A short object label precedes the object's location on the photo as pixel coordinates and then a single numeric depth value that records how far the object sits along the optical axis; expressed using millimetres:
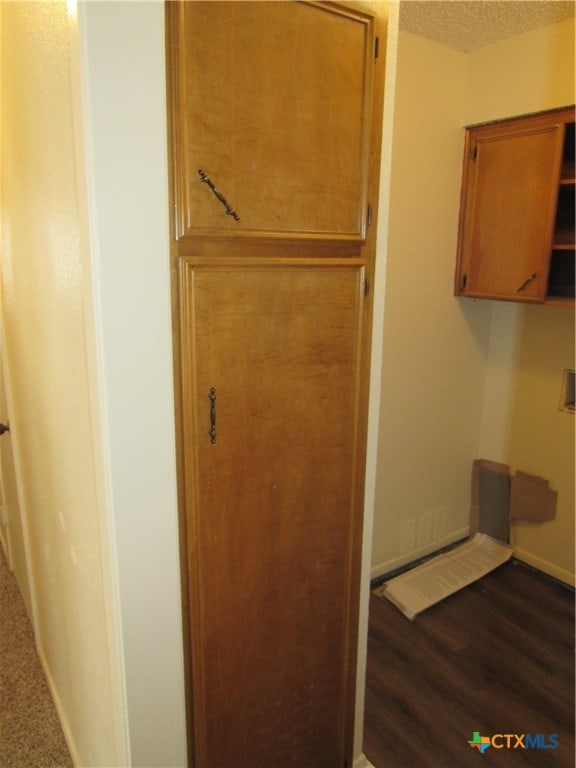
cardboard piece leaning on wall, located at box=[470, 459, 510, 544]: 2992
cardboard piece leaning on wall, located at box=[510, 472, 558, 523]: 2775
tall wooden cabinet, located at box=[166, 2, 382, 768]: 964
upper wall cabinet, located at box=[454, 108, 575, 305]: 2293
